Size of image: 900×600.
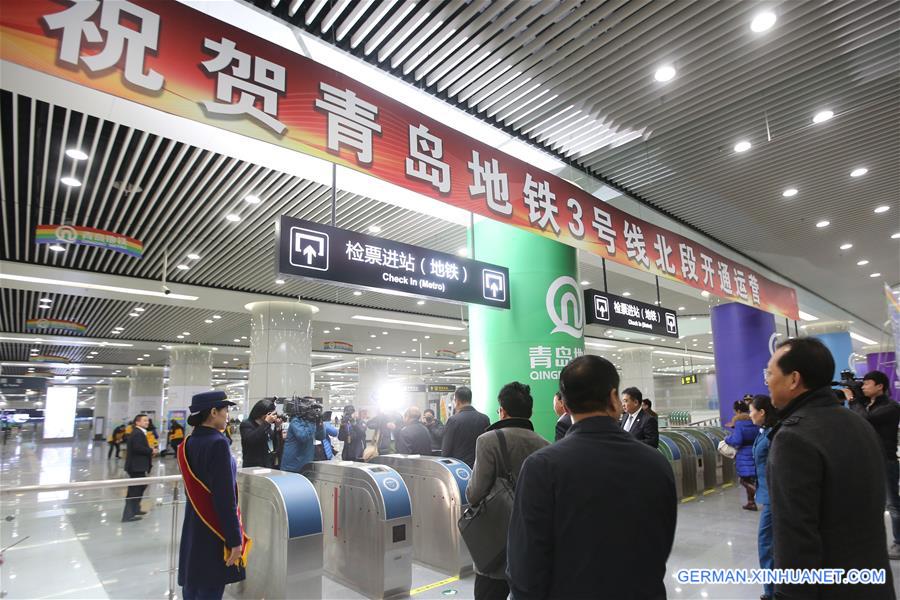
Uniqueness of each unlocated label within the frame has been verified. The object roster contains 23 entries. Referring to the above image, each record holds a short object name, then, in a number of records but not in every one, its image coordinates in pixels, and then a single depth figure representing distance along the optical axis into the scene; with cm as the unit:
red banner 264
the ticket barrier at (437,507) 467
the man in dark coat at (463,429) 471
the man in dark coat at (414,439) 687
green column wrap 661
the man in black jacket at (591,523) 138
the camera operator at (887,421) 466
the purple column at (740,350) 1186
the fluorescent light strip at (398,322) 1556
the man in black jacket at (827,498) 150
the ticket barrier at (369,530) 417
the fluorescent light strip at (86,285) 1005
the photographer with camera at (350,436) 841
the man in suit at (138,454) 815
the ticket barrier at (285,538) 378
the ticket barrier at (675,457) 755
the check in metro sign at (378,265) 409
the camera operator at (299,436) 549
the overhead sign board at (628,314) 682
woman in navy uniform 294
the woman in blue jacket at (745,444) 642
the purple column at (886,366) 1625
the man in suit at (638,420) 527
